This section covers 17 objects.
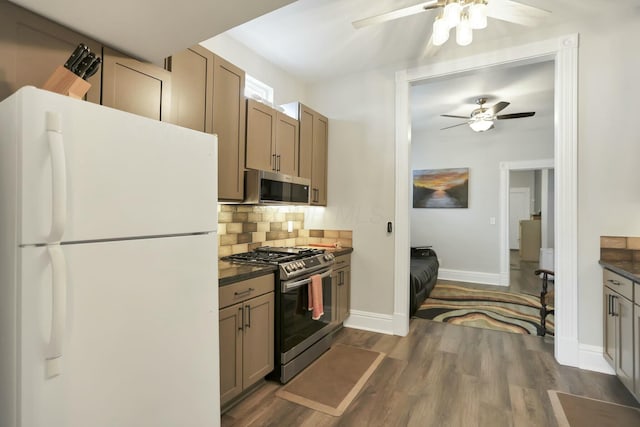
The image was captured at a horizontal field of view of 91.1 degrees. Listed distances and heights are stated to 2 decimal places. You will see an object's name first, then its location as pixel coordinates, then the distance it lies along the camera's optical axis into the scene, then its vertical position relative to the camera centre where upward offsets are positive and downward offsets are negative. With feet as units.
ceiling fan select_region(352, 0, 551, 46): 6.18 +4.28
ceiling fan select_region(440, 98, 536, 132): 12.65 +4.25
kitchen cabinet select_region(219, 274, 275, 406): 6.16 -2.51
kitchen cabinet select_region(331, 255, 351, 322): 10.34 -2.39
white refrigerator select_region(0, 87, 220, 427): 2.94 -0.59
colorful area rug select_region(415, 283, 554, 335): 11.59 -3.89
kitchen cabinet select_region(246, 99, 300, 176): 8.29 +2.21
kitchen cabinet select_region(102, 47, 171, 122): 4.95 +2.18
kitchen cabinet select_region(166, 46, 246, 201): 6.37 +2.49
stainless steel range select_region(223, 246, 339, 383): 7.52 -2.35
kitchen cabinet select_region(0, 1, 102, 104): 3.93 +2.24
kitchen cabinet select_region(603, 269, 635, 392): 6.50 -2.41
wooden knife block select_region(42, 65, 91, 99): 3.89 +1.64
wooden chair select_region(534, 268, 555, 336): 10.52 -2.73
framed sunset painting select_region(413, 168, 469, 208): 18.80 +1.85
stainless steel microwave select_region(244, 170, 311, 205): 8.00 +0.78
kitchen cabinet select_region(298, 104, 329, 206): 10.60 +2.38
